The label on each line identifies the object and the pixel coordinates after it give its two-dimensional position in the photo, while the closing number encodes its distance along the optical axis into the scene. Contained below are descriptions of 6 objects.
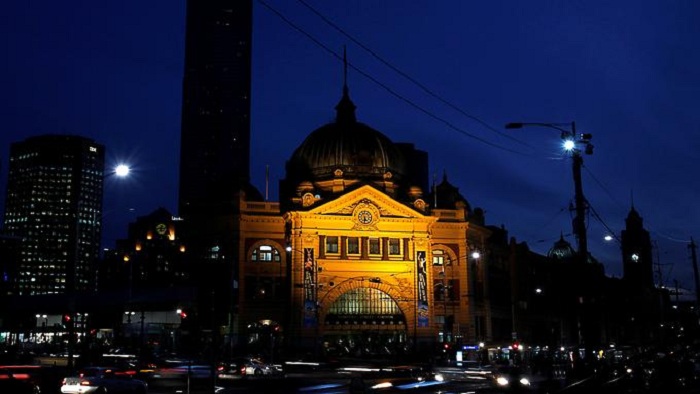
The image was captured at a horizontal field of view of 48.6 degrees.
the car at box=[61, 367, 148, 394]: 32.28
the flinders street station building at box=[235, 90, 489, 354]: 80.50
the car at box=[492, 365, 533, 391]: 25.66
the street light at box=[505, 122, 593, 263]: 30.95
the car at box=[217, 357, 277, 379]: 49.44
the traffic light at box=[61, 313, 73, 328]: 37.54
